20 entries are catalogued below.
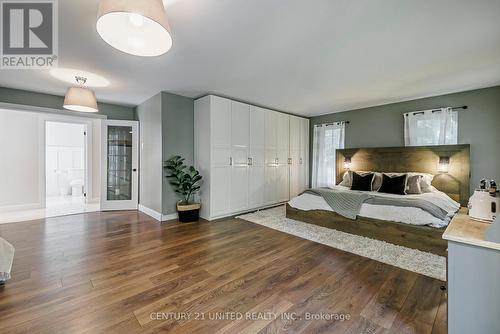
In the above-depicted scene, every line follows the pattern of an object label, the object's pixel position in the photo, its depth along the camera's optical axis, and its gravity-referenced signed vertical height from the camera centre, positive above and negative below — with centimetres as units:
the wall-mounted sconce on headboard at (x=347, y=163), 510 +6
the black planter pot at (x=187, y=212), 388 -87
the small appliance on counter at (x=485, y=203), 126 -23
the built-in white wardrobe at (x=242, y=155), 405 +23
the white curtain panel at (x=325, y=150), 546 +43
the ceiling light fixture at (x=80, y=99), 313 +100
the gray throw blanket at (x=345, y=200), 325 -56
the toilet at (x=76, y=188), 668 -70
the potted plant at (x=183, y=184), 391 -34
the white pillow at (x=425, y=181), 370 -28
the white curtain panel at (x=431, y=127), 391 +74
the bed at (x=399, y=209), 269 -62
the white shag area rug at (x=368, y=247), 223 -105
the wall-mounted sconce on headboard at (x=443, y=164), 387 +3
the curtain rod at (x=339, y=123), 531 +111
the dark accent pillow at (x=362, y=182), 409 -32
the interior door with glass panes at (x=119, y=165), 480 +2
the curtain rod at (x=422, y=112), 380 +106
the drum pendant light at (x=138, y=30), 132 +95
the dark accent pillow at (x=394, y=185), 369 -34
